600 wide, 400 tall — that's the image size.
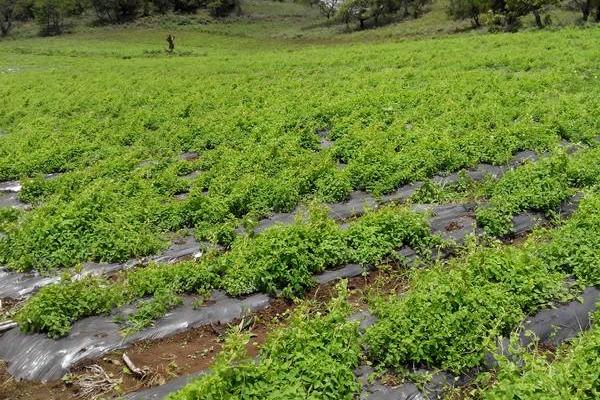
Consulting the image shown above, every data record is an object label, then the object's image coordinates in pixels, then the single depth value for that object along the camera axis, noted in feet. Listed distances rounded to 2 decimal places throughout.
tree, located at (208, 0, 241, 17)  317.63
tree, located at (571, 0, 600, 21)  139.33
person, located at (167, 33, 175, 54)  177.27
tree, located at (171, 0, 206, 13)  328.29
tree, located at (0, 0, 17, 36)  294.29
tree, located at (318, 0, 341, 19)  307.99
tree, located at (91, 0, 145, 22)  314.14
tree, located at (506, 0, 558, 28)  141.62
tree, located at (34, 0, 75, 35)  286.66
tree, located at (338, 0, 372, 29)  260.62
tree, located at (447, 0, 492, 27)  177.06
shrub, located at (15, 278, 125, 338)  29.25
